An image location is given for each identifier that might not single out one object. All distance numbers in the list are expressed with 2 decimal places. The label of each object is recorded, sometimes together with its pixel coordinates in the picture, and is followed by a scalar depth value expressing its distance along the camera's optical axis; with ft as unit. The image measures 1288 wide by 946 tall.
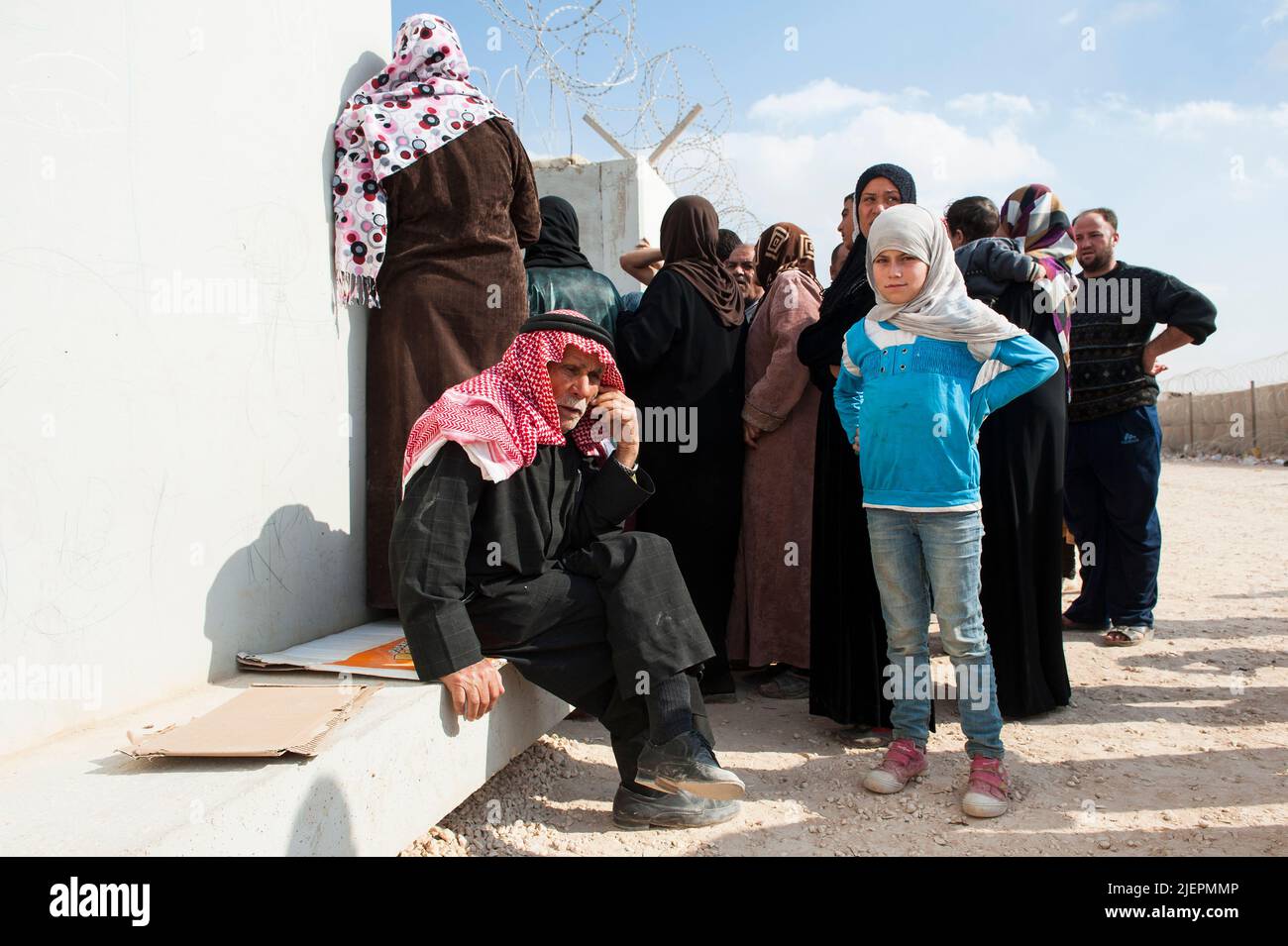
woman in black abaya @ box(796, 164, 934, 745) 10.35
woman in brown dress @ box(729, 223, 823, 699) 12.05
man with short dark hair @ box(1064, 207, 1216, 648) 14.62
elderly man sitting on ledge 7.62
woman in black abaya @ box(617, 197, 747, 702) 12.17
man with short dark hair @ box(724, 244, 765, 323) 15.29
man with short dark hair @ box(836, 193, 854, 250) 13.01
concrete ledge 5.36
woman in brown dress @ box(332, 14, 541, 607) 10.30
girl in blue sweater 8.62
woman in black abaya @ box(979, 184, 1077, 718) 10.72
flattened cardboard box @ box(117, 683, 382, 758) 6.23
